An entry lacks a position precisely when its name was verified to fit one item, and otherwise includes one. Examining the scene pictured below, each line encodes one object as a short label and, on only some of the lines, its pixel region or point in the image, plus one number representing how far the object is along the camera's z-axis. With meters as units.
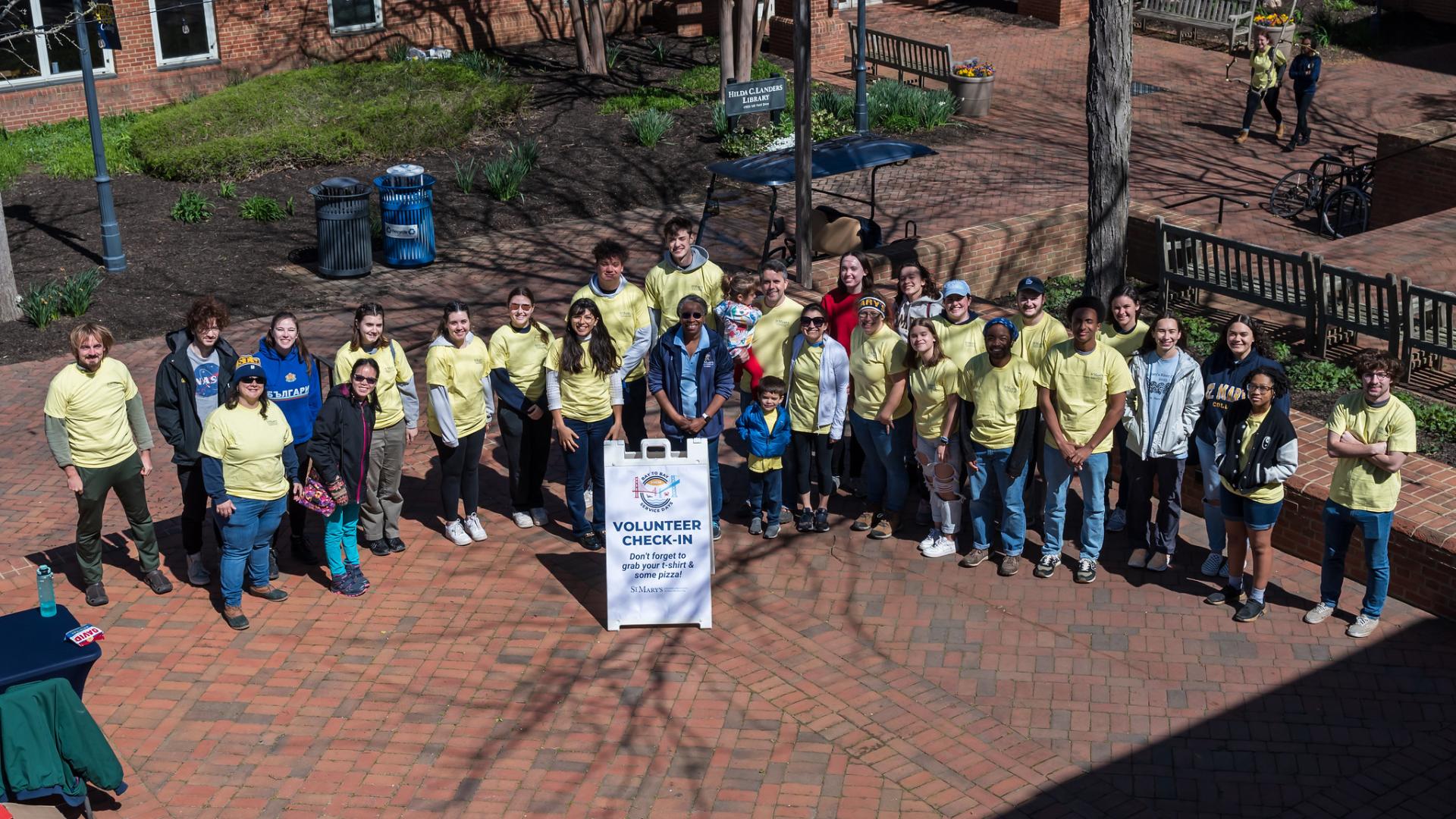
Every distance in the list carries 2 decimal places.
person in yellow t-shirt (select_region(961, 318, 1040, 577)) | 9.12
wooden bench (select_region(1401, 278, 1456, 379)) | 11.48
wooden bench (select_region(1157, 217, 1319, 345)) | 12.70
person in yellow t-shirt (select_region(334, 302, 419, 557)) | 9.14
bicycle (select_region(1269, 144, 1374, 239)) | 17.15
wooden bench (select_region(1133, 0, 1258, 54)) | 25.78
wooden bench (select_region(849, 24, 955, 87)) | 23.14
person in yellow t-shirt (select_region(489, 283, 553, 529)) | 9.70
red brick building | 21.81
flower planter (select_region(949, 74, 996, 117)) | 22.12
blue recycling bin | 15.95
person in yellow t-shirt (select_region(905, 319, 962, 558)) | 9.28
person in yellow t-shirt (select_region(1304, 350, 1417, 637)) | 8.24
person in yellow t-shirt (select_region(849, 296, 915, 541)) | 9.52
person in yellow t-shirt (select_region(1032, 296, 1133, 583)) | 9.00
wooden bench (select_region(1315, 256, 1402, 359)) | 11.86
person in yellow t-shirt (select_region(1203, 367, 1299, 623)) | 8.52
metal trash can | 15.56
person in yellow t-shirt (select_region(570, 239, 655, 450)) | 9.95
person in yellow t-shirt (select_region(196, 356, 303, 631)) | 8.47
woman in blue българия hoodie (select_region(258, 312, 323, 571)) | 9.01
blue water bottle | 7.34
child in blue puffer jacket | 9.59
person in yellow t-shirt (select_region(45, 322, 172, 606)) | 8.52
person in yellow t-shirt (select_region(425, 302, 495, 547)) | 9.43
